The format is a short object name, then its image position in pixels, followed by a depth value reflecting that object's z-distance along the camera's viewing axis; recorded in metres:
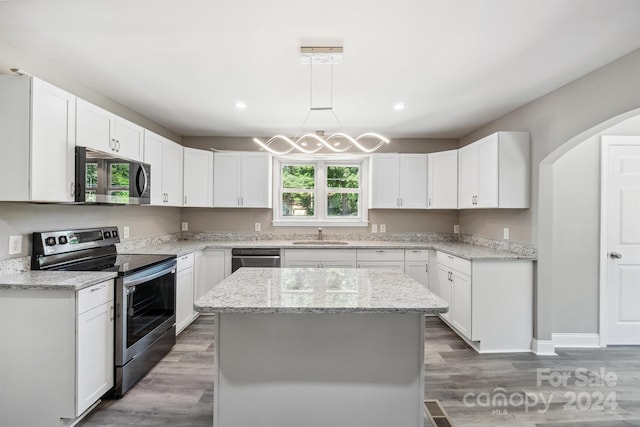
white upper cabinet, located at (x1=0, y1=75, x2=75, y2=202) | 1.96
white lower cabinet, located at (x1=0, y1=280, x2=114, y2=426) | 1.92
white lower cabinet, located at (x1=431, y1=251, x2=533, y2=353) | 3.07
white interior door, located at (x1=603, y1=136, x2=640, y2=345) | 3.16
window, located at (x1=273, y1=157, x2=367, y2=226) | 4.82
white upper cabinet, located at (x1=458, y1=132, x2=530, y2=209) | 3.18
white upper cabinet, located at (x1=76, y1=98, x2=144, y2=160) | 2.35
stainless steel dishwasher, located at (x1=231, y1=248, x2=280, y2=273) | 4.01
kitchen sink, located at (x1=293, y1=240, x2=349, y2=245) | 4.40
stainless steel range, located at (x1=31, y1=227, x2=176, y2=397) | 2.29
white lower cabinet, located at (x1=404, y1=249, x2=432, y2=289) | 4.07
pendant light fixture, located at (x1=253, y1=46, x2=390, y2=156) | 2.16
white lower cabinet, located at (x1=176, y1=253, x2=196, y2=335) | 3.35
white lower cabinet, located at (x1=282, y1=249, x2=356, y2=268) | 4.03
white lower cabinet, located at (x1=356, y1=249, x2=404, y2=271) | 4.06
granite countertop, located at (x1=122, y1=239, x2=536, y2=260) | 3.24
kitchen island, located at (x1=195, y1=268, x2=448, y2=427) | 1.68
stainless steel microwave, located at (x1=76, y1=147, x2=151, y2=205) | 2.28
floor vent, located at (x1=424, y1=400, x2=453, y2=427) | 2.04
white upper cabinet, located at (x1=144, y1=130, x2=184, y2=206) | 3.37
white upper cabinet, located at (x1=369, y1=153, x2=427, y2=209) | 4.49
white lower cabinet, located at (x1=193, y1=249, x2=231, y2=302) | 3.99
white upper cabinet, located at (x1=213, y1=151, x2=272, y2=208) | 4.43
